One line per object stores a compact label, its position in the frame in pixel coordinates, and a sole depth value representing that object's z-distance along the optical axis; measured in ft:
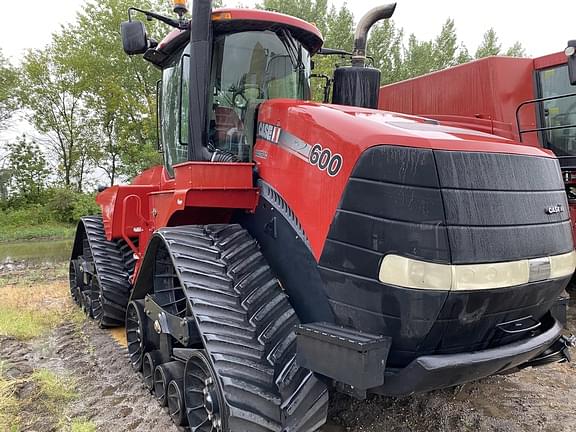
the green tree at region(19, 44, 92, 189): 80.94
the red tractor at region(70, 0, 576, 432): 7.07
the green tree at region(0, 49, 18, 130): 81.87
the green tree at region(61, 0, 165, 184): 77.92
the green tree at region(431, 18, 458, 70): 78.64
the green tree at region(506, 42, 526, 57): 87.90
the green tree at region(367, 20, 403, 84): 75.20
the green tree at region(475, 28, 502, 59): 83.82
